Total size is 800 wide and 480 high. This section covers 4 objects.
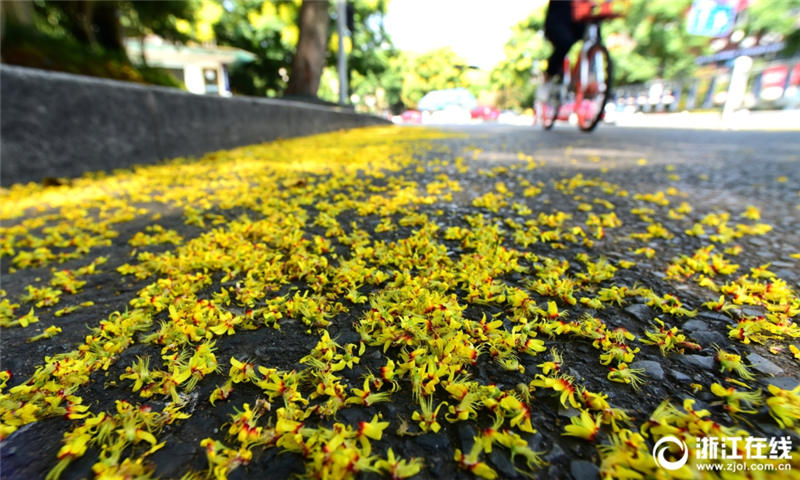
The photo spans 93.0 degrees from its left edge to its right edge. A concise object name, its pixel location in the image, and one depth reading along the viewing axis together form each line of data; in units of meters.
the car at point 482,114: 33.88
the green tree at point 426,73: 52.84
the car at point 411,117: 32.38
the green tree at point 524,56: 33.94
